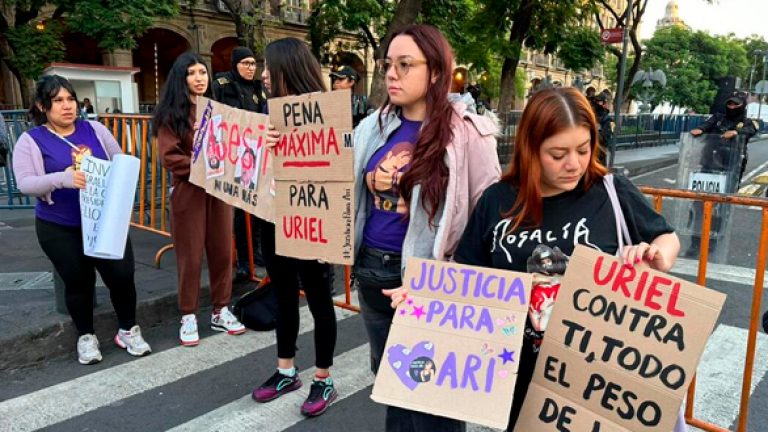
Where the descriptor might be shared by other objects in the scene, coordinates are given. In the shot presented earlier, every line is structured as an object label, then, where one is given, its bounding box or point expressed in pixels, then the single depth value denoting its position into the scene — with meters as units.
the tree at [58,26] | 17.12
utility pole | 14.54
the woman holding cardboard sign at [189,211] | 4.12
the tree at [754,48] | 76.31
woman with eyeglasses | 2.26
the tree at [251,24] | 11.91
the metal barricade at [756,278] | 3.05
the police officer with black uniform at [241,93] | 5.45
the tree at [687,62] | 57.38
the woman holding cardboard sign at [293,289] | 3.03
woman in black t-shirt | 1.89
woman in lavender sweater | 3.65
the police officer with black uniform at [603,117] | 10.87
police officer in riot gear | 8.64
